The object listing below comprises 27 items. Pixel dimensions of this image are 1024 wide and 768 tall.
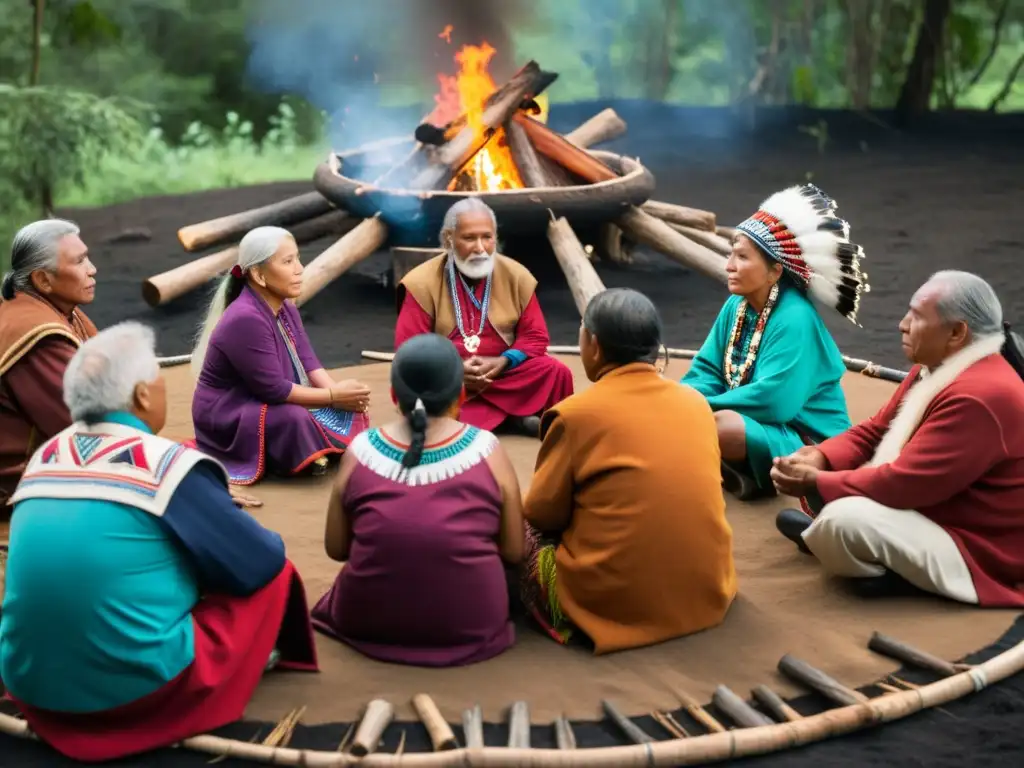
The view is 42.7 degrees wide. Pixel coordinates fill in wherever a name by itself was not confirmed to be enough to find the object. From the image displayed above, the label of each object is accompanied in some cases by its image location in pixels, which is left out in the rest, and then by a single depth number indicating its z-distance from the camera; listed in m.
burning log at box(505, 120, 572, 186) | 9.43
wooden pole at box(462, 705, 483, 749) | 3.66
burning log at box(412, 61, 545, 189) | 9.09
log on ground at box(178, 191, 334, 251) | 9.61
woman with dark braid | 3.96
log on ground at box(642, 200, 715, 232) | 10.09
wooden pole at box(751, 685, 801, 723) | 3.84
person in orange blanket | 4.17
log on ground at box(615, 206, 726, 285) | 9.16
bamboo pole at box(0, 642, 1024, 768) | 3.55
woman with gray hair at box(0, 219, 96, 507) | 5.12
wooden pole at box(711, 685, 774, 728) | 3.79
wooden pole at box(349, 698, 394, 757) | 3.61
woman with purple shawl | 5.74
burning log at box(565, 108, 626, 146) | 11.05
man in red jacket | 4.39
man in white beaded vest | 3.50
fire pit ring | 8.52
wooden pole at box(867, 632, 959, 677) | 4.08
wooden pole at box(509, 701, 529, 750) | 3.67
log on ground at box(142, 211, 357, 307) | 9.02
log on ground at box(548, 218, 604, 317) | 8.52
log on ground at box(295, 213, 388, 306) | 8.80
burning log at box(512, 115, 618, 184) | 9.48
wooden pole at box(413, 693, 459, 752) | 3.65
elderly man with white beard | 6.25
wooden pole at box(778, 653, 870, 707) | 3.92
